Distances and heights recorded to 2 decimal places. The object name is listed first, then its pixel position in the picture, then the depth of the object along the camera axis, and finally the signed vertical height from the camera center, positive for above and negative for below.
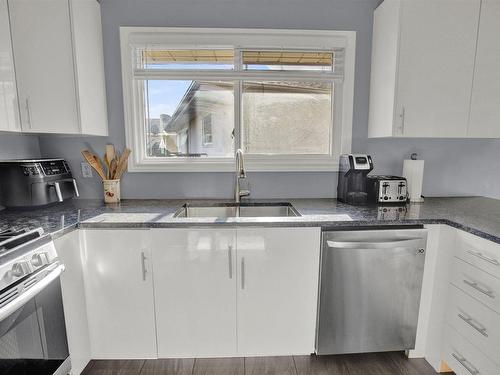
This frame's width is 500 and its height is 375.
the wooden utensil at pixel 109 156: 1.99 -0.01
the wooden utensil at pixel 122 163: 2.00 -0.06
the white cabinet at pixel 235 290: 1.53 -0.76
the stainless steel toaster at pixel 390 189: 1.92 -0.23
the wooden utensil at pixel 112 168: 2.00 -0.09
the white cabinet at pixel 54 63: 1.47 +0.51
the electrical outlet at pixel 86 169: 2.10 -0.10
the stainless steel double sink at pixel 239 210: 2.04 -0.40
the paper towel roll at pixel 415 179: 1.99 -0.16
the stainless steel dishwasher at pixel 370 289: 1.53 -0.75
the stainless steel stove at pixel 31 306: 0.99 -0.60
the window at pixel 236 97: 2.01 +0.44
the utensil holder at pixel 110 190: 1.98 -0.25
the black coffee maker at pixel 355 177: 1.92 -0.15
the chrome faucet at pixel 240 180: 1.93 -0.19
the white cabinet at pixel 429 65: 1.69 +0.57
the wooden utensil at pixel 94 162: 1.93 -0.05
